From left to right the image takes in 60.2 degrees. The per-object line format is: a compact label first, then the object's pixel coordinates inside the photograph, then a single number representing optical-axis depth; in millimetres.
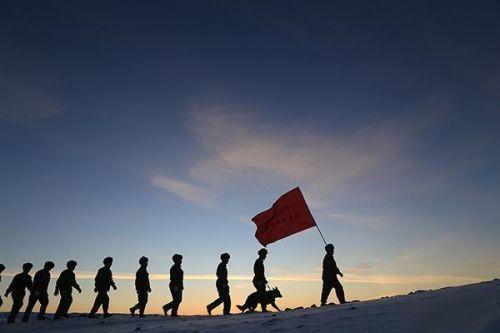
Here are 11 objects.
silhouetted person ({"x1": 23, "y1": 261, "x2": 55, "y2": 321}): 15227
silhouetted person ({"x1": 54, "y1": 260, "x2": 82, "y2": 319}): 15375
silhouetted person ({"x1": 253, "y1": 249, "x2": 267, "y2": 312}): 15367
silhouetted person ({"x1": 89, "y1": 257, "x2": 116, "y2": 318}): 15156
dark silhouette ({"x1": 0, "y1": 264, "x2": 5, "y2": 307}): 14693
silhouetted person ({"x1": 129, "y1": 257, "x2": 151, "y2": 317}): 15898
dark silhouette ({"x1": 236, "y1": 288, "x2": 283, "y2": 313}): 15125
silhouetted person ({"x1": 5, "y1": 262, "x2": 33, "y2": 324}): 14883
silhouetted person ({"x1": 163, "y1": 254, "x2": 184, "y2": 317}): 15578
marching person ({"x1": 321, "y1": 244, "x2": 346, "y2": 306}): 15070
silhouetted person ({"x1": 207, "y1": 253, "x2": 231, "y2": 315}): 15117
